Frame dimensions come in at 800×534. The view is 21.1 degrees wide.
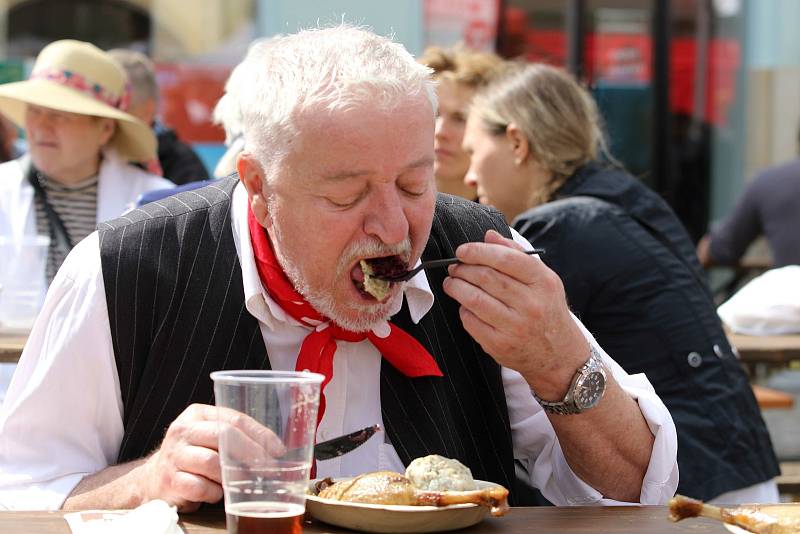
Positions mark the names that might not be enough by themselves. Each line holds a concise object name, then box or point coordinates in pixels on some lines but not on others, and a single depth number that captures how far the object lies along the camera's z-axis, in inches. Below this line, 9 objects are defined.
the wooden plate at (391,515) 117.6
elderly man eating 139.9
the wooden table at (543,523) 121.3
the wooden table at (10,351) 238.0
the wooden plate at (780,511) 118.8
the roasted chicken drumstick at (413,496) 119.5
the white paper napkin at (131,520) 116.9
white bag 323.7
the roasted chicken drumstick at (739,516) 116.8
